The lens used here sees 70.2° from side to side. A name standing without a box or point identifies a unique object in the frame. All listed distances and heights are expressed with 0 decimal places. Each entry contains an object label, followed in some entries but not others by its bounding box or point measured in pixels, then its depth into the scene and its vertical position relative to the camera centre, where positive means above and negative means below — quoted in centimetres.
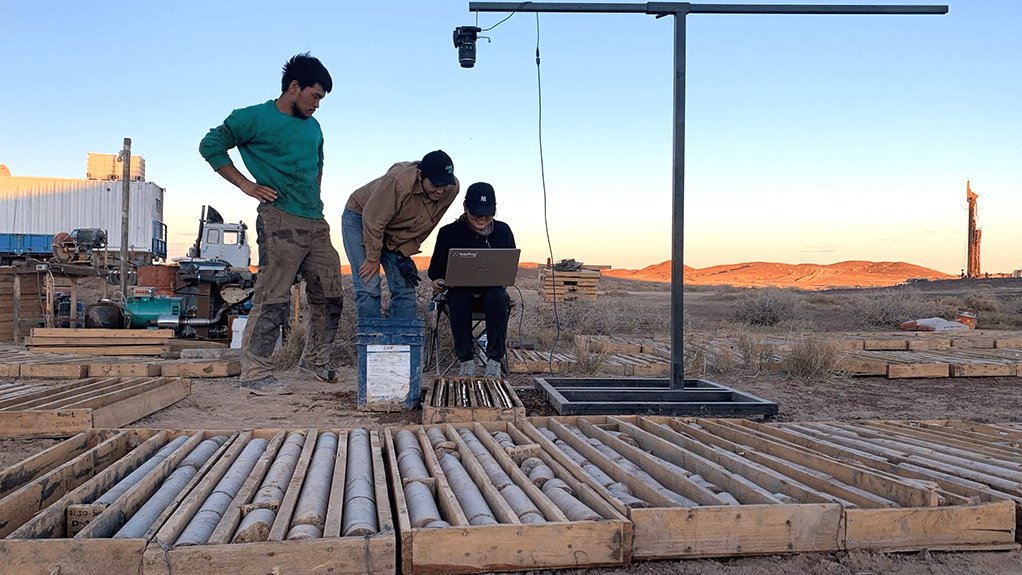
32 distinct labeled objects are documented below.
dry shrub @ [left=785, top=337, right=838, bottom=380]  730 -68
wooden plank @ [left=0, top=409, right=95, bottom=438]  414 -80
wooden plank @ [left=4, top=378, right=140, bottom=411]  440 -73
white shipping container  2936 +318
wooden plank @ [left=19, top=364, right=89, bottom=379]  631 -76
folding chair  659 -57
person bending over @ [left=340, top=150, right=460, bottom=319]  554 +51
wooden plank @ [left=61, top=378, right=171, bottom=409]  439 -72
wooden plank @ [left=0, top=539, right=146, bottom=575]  207 -78
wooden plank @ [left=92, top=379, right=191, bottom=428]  432 -79
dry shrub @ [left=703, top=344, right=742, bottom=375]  769 -75
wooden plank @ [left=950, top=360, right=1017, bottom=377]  755 -78
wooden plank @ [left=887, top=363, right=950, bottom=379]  750 -78
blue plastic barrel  504 -52
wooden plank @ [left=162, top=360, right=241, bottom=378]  656 -75
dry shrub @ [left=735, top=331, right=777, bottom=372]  779 -66
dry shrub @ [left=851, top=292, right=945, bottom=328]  1786 -44
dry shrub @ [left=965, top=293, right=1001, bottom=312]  2191 -27
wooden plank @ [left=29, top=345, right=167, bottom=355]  808 -75
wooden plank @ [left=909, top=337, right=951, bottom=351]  955 -66
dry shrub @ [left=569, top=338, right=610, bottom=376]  732 -73
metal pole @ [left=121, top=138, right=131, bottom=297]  1276 +150
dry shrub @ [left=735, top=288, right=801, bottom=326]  1933 -50
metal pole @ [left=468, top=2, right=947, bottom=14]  536 +210
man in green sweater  554 +81
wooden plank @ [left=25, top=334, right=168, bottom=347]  811 -65
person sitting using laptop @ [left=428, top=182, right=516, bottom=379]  605 -1
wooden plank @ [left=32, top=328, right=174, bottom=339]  817 -56
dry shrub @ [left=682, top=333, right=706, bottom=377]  751 -71
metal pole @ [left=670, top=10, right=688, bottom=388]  536 +52
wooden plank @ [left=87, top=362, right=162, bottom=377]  634 -75
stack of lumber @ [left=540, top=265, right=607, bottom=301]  1902 +15
